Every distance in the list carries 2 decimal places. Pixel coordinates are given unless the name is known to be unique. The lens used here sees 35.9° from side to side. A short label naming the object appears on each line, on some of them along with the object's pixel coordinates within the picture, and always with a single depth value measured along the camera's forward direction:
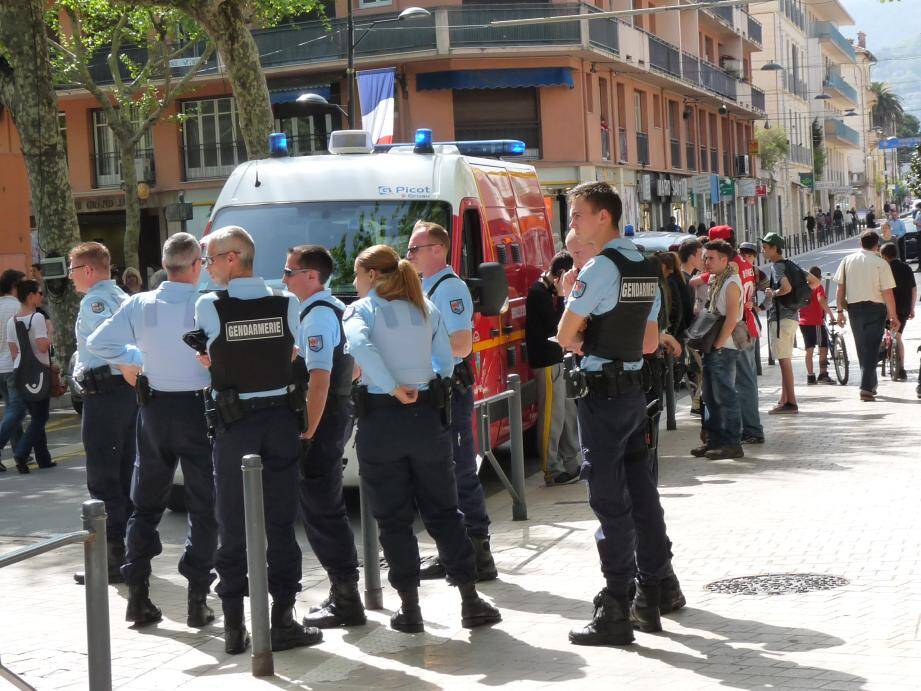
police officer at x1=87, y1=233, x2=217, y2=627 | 7.18
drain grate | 7.35
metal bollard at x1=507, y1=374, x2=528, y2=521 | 10.00
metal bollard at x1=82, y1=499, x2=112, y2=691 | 4.82
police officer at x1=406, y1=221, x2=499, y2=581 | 7.55
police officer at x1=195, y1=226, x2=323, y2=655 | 6.56
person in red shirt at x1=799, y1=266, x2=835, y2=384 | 17.89
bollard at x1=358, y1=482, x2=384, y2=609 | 7.60
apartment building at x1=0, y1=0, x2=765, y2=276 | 38.16
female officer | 6.73
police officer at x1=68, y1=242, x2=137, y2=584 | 8.36
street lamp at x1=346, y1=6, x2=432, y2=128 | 29.39
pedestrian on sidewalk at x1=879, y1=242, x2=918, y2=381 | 17.09
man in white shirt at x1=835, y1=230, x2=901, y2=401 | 16.11
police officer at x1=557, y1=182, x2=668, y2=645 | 6.54
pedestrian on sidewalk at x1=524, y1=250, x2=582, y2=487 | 11.53
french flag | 23.94
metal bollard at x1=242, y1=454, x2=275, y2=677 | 6.26
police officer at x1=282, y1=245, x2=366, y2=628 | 7.02
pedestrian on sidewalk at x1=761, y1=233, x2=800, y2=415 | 15.36
